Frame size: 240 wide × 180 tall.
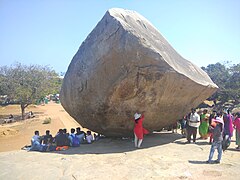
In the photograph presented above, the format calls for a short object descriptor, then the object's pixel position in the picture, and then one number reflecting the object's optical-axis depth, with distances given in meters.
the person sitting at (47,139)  9.17
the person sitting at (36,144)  8.75
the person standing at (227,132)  8.28
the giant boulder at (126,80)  7.92
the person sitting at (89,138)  9.68
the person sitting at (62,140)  9.12
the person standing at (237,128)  8.67
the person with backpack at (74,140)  9.20
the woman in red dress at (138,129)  8.39
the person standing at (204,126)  10.02
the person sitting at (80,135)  9.65
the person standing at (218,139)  6.96
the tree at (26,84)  25.67
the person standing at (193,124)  9.37
